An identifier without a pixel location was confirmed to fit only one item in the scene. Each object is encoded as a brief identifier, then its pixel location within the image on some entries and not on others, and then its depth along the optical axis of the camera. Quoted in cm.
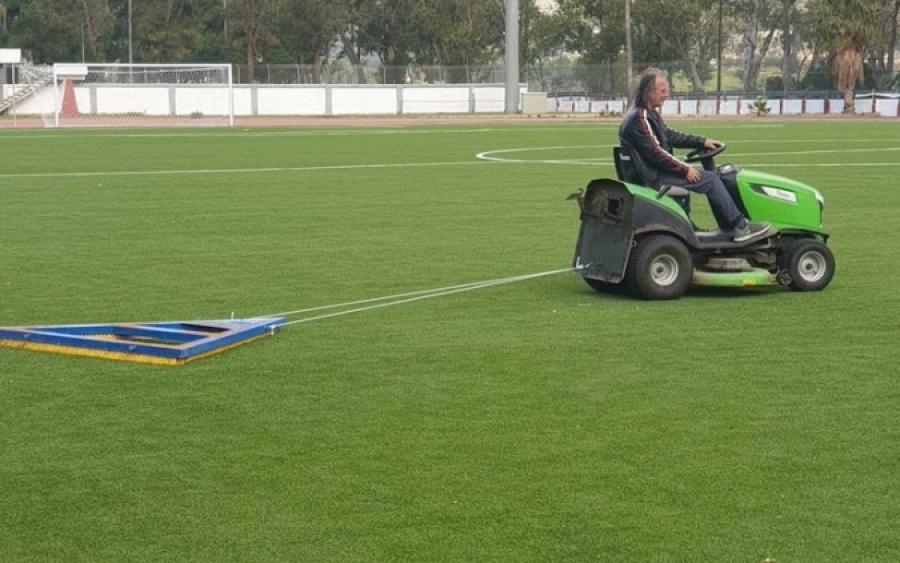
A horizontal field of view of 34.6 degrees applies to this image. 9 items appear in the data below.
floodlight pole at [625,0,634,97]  8294
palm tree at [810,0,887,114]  7562
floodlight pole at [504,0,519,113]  6438
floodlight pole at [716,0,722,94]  8900
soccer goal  6384
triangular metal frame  826
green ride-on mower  1009
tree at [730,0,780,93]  9644
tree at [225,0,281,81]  9219
